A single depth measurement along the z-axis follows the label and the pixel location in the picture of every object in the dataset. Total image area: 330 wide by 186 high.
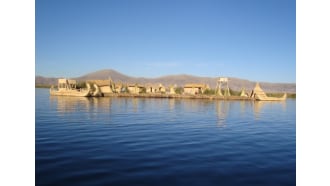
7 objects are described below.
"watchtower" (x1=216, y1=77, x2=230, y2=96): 56.59
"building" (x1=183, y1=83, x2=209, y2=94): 64.19
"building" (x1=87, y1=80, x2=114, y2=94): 64.88
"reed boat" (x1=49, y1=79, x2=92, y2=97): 54.00
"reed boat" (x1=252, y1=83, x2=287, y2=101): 58.09
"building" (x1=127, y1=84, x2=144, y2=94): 66.70
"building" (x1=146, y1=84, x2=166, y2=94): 69.62
